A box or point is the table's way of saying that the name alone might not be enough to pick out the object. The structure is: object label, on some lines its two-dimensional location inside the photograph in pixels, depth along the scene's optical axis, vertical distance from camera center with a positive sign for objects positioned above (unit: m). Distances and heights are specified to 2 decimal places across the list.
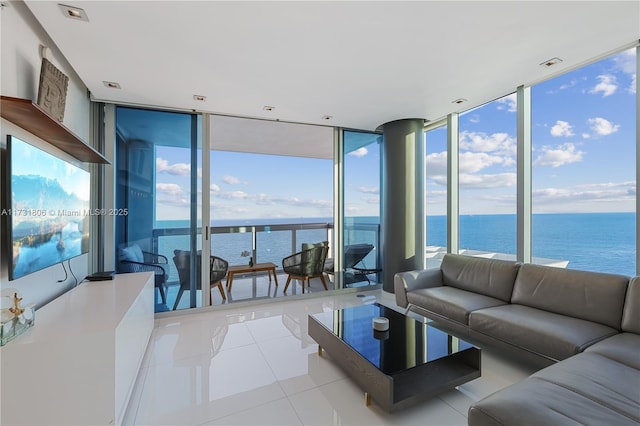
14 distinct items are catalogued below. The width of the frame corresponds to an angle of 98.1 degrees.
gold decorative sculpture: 1.38 -0.55
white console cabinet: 1.37 -0.82
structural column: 4.13 +0.21
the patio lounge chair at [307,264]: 4.32 -0.82
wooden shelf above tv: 1.49 +0.55
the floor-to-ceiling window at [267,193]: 4.54 +0.55
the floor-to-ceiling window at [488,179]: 3.35 +0.44
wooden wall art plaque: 1.94 +0.91
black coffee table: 1.70 -0.99
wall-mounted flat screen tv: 1.61 +0.03
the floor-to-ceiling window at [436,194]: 4.14 +0.28
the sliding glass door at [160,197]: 3.39 +0.18
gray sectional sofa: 1.23 -0.86
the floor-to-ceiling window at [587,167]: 2.47 +0.45
